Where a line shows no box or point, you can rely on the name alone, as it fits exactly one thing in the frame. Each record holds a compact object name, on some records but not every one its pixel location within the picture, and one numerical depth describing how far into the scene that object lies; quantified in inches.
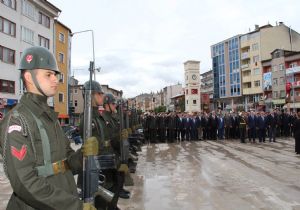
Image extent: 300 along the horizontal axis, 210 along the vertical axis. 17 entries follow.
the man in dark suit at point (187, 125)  593.1
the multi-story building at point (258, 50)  1834.8
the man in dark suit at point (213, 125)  601.2
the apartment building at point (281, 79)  1572.2
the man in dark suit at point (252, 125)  547.0
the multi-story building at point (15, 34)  875.8
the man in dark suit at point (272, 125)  548.0
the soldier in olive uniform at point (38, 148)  61.2
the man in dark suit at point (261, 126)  541.1
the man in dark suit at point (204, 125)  600.8
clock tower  2111.7
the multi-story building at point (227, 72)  2143.8
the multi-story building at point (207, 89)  2480.0
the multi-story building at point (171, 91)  3919.3
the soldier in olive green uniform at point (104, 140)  138.0
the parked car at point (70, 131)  491.9
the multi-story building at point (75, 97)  1810.4
